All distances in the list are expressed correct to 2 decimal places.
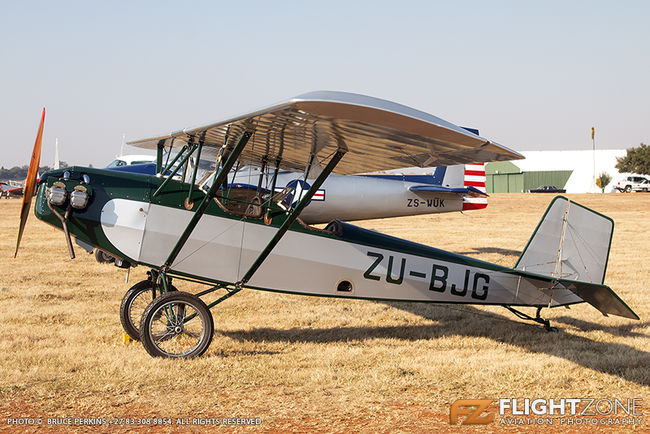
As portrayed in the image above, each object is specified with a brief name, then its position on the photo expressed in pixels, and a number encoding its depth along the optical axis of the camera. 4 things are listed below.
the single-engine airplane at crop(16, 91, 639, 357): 5.66
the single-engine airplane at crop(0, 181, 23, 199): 45.83
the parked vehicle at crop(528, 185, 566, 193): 66.25
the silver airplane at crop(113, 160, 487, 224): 13.67
